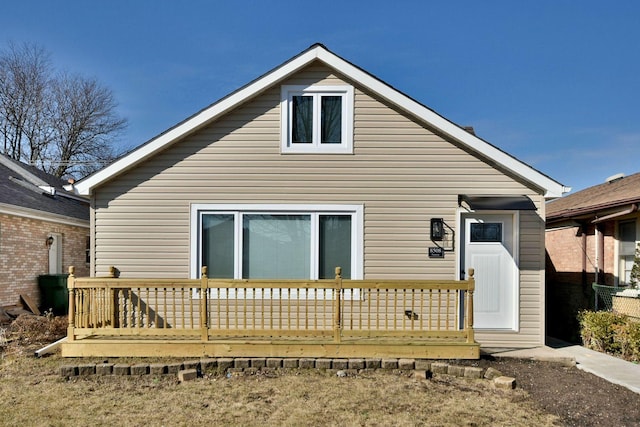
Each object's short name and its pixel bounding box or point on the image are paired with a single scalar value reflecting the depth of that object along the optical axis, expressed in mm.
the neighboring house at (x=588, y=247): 7227
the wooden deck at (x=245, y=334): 5727
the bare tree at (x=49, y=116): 23750
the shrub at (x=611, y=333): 5992
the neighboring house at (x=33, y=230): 9914
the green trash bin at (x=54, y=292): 10922
